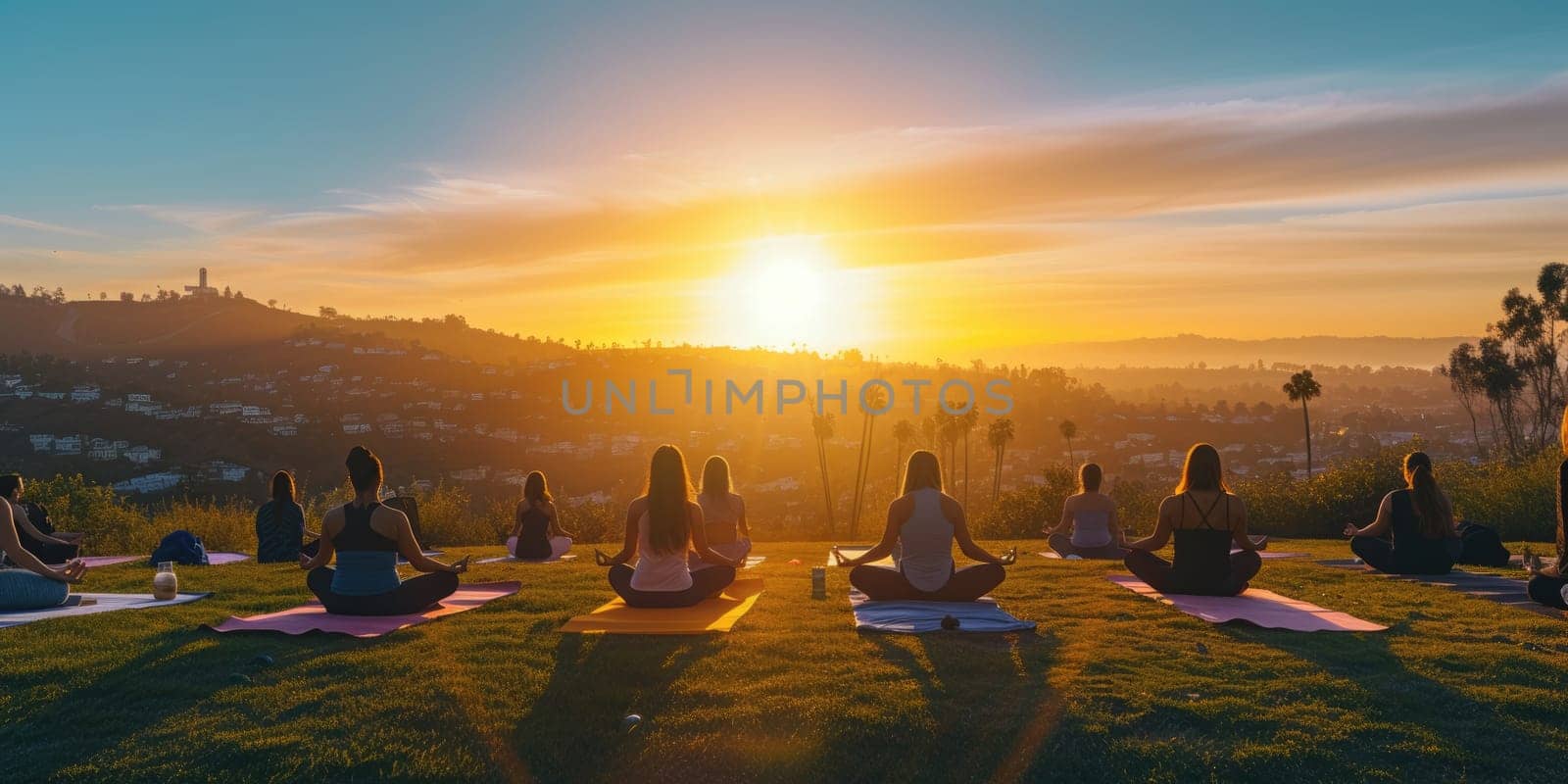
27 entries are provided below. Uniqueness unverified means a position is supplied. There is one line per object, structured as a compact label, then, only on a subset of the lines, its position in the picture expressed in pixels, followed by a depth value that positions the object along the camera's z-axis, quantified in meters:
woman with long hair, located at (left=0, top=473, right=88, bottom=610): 9.20
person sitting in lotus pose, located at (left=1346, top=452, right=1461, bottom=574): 11.20
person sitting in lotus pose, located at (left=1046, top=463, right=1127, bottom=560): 13.62
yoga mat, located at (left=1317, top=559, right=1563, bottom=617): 9.28
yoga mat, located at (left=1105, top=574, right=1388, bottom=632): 8.20
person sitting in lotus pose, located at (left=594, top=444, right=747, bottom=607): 8.60
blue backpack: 13.66
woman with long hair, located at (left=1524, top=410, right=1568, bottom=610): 8.66
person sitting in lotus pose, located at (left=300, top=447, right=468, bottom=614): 8.39
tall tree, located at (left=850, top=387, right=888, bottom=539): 43.06
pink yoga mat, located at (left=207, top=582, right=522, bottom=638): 8.13
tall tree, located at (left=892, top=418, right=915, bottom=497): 42.72
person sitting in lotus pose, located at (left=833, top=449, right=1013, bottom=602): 8.80
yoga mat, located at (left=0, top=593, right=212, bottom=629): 8.89
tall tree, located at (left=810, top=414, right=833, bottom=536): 38.91
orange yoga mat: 8.12
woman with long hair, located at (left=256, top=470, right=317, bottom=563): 13.98
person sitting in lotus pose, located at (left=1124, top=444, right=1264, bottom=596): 9.23
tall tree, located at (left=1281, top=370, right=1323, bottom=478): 35.62
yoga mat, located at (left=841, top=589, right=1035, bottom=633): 8.11
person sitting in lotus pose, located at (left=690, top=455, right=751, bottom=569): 11.58
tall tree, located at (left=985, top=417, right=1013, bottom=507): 41.59
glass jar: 10.01
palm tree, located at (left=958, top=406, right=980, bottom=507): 43.16
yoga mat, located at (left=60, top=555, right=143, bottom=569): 13.75
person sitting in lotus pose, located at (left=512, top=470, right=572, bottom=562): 14.27
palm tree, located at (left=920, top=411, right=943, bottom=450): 49.69
